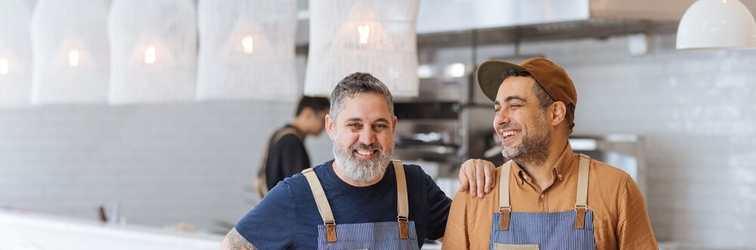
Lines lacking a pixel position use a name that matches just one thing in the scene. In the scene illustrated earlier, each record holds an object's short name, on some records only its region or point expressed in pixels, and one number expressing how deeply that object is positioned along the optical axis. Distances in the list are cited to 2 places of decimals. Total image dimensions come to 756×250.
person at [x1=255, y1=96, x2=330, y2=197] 5.51
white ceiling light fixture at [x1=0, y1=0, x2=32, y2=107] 5.54
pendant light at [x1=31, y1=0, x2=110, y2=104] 5.02
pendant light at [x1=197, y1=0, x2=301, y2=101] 4.46
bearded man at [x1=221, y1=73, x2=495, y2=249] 2.89
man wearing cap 2.70
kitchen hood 5.20
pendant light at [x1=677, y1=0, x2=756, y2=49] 3.62
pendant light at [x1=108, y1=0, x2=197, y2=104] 4.71
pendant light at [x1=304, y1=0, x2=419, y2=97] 3.98
